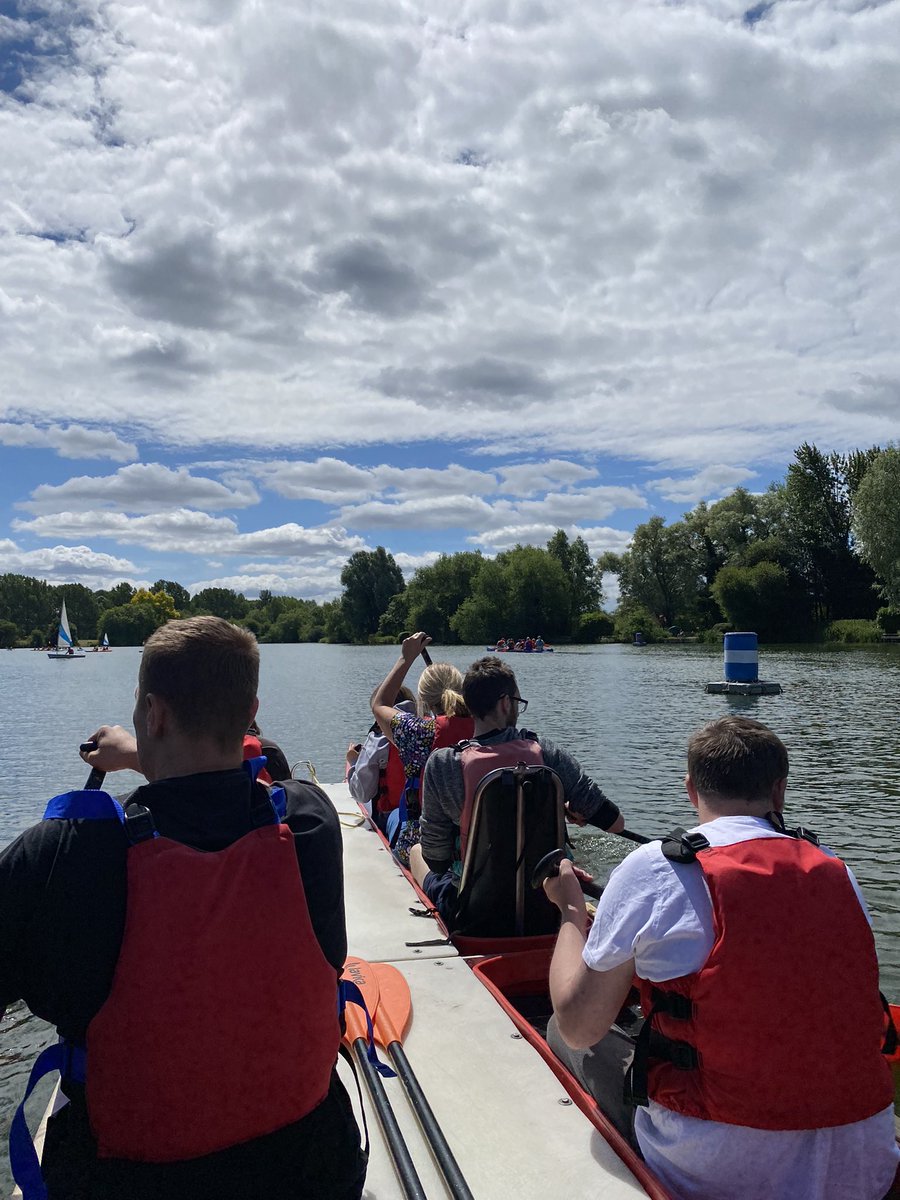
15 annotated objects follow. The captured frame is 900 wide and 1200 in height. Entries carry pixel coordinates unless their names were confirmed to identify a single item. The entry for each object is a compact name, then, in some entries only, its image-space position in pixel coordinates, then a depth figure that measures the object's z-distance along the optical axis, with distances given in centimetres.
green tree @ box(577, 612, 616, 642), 8131
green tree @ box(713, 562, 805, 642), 6259
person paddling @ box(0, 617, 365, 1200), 177
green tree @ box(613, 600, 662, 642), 7488
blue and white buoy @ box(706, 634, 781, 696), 2866
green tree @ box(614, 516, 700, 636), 7731
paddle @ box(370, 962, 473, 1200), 251
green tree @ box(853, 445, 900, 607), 4944
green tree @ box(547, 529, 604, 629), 8800
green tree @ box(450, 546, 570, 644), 8494
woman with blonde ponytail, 557
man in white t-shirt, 211
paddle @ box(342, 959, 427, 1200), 249
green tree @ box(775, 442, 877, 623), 6412
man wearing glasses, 442
